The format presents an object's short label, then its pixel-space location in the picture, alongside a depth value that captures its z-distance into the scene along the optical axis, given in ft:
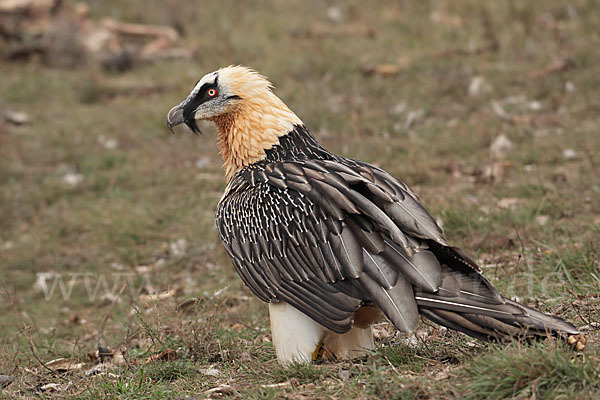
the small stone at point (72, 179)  65.05
